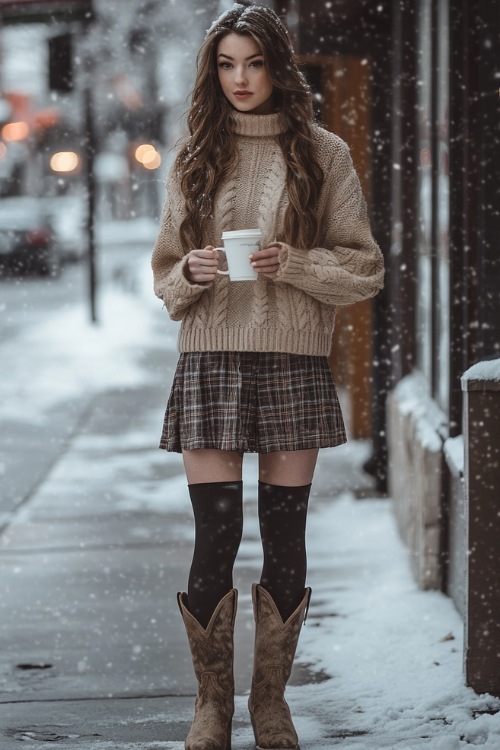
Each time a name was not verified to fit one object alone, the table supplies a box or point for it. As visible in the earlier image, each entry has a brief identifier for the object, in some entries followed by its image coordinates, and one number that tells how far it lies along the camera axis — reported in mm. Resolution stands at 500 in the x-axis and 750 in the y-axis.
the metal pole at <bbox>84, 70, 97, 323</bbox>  26269
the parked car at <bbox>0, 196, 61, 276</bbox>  45201
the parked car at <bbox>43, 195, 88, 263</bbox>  49199
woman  4880
